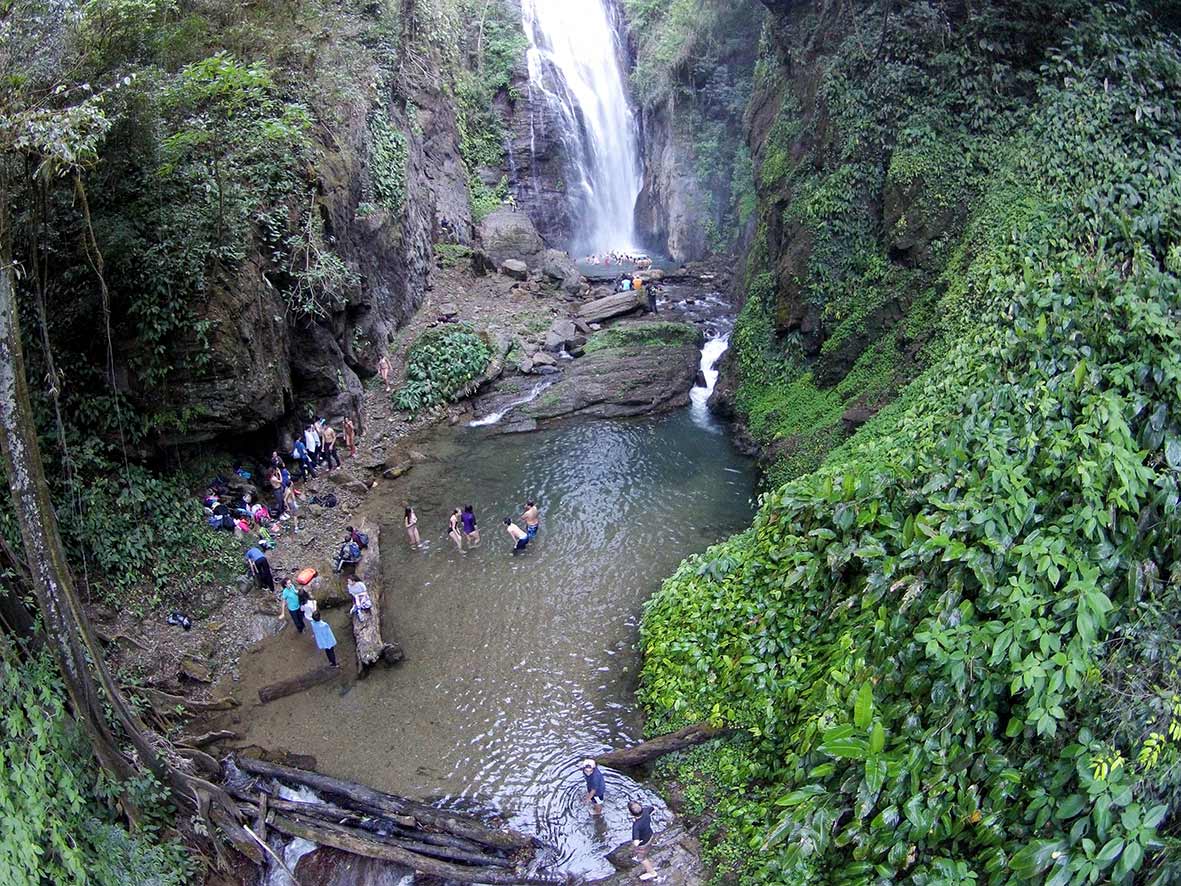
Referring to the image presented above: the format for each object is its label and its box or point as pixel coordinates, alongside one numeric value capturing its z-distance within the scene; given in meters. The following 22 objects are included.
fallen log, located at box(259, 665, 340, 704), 11.28
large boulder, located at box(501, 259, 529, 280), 28.12
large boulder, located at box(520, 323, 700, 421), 21.41
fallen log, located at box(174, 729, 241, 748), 9.98
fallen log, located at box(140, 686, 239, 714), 10.45
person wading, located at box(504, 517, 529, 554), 14.67
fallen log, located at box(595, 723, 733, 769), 9.71
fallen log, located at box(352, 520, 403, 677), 11.79
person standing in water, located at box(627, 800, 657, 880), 8.52
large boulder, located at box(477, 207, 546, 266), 29.20
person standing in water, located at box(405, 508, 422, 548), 15.11
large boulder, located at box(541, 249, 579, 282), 28.53
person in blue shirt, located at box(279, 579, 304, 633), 12.34
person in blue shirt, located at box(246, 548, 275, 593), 13.41
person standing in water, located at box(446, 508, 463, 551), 15.08
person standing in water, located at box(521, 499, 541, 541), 15.06
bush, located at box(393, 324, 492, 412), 21.06
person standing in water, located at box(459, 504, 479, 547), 14.98
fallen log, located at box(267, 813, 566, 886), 8.37
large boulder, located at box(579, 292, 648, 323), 26.19
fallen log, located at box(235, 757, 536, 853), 8.81
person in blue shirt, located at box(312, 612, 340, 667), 11.73
